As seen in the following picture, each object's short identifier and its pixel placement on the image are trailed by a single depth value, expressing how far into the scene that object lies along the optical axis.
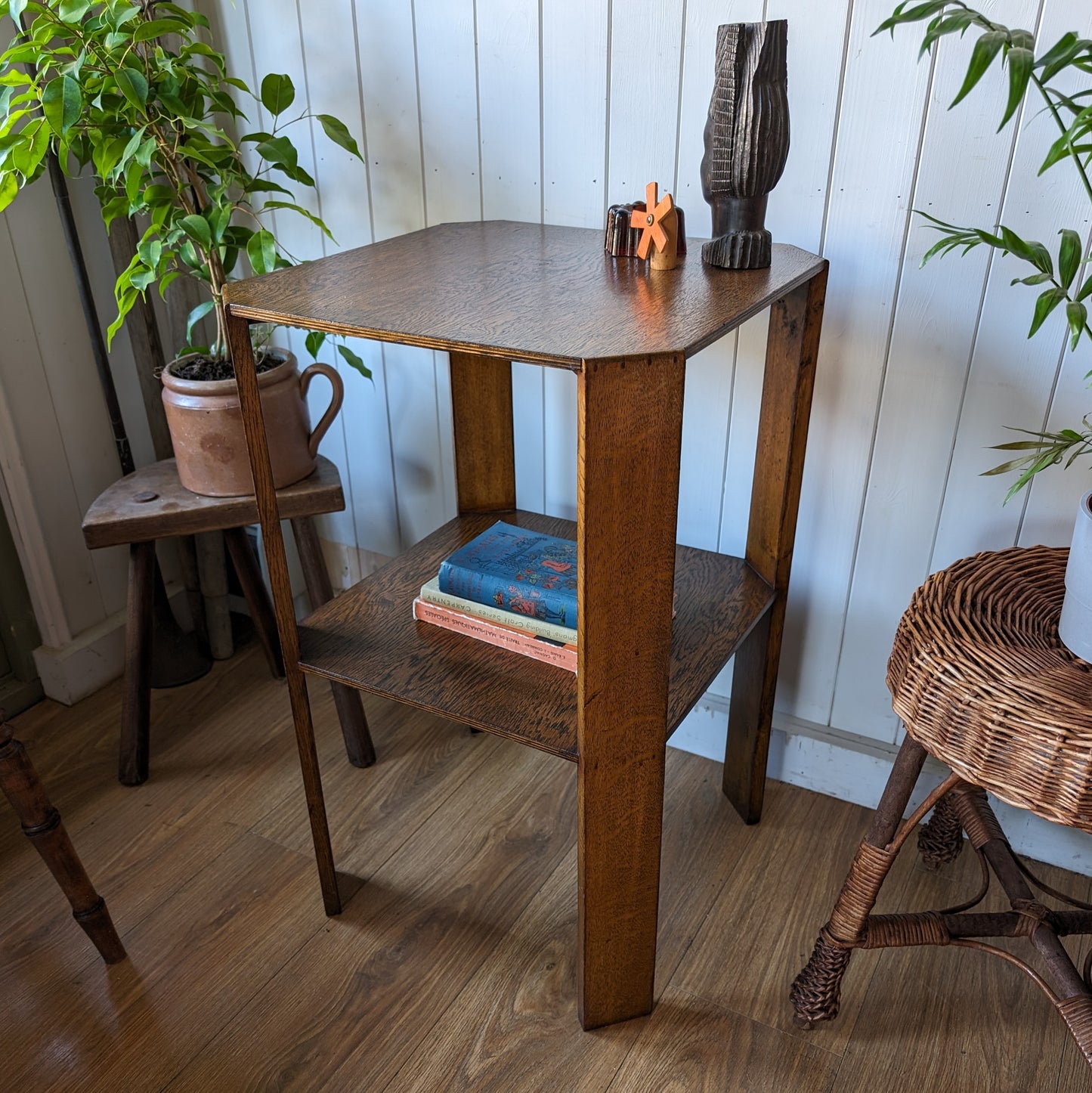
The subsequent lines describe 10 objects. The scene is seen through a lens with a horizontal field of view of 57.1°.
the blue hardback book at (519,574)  1.26
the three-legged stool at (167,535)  1.56
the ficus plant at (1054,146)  0.71
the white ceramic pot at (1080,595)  0.97
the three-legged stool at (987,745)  0.95
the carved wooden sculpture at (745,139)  1.08
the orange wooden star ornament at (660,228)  1.14
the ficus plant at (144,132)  1.25
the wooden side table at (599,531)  0.94
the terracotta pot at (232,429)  1.49
